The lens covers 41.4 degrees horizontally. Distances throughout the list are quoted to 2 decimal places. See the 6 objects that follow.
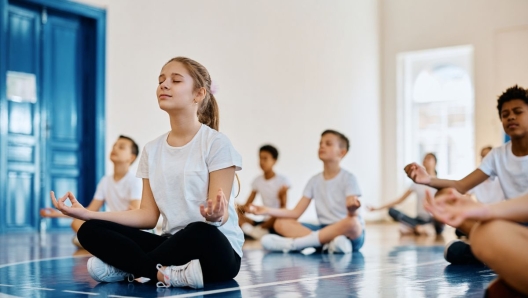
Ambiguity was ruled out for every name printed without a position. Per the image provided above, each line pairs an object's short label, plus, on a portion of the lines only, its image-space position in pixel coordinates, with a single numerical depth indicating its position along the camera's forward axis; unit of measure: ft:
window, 30.45
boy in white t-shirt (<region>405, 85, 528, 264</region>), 9.60
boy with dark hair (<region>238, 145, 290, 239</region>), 19.70
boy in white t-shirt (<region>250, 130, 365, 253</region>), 13.25
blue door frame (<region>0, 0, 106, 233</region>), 20.75
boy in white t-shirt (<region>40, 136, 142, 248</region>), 14.20
